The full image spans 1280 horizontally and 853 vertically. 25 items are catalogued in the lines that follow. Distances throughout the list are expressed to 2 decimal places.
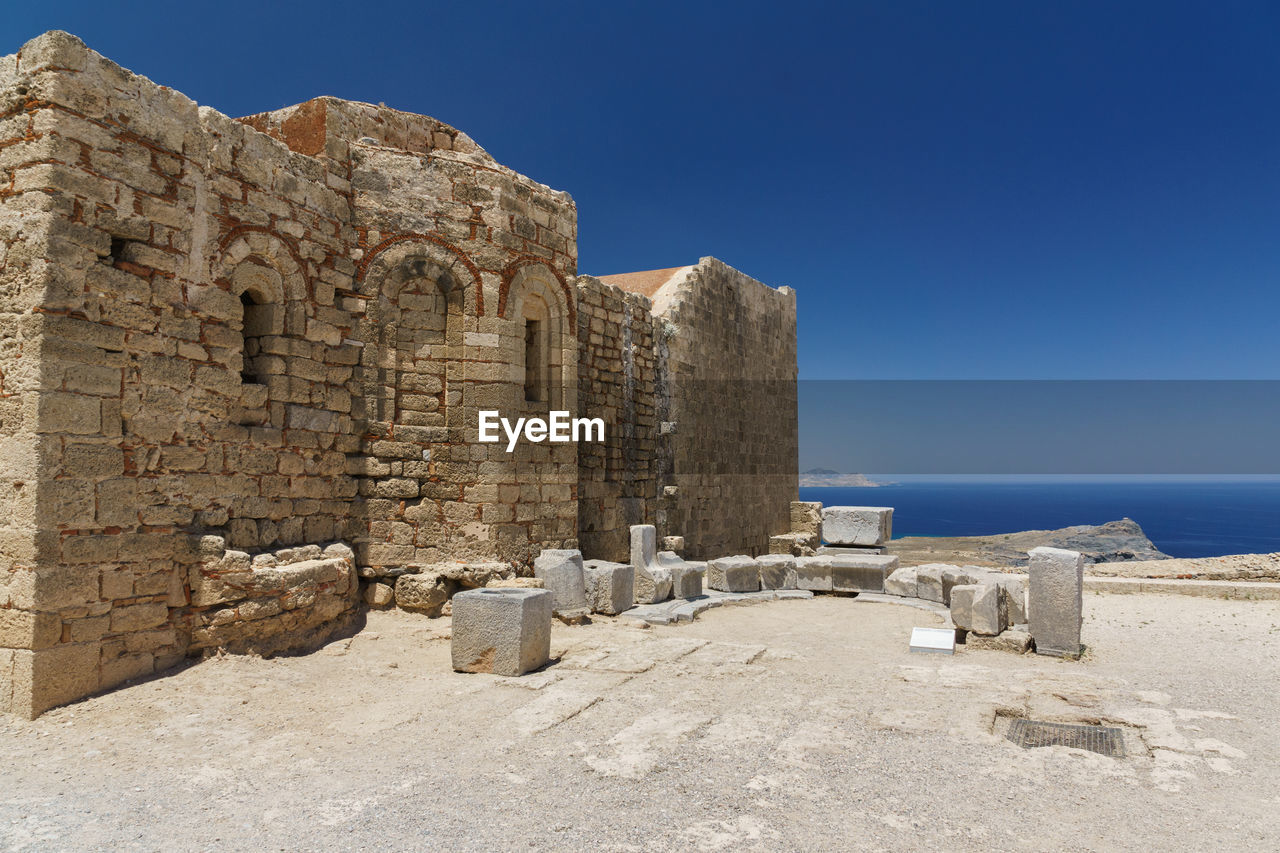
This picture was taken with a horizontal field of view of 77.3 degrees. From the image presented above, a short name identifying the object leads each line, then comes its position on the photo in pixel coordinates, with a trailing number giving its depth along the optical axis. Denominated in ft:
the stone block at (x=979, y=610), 25.45
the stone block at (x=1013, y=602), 26.99
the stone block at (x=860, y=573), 36.18
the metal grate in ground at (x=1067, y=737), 15.92
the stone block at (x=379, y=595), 26.03
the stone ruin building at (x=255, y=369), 16.98
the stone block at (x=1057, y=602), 24.12
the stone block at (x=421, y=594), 25.85
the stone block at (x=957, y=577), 32.65
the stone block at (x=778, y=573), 37.01
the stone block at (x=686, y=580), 33.01
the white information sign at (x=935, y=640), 24.47
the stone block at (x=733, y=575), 35.86
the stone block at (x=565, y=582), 27.25
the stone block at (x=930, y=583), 34.38
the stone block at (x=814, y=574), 36.78
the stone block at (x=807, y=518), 61.41
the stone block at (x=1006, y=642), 24.50
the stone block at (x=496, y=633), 20.79
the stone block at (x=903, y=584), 35.29
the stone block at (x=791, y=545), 57.93
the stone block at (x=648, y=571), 31.53
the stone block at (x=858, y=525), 39.37
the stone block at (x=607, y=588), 28.86
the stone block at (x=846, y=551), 38.88
